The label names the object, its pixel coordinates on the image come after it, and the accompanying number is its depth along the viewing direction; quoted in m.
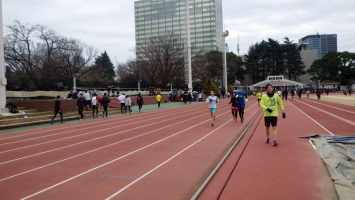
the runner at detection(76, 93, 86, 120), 27.21
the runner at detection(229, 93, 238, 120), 20.92
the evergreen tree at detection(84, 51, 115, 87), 46.74
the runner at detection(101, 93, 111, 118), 28.95
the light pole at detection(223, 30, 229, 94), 79.94
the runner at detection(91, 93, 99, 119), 28.38
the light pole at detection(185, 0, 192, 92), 53.98
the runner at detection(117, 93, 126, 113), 33.22
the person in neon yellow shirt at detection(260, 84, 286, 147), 12.05
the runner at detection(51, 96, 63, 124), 23.93
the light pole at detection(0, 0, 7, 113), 25.36
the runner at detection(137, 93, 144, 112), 34.43
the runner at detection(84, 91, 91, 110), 31.58
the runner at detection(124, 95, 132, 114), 32.93
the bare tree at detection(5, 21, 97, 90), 54.22
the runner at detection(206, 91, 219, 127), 19.50
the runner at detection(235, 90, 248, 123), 20.52
